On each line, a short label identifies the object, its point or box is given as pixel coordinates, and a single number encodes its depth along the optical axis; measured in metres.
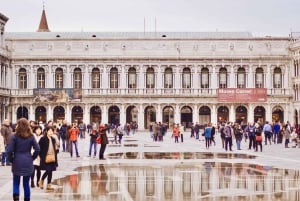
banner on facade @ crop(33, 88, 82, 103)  91.62
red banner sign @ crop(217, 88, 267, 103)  90.19
